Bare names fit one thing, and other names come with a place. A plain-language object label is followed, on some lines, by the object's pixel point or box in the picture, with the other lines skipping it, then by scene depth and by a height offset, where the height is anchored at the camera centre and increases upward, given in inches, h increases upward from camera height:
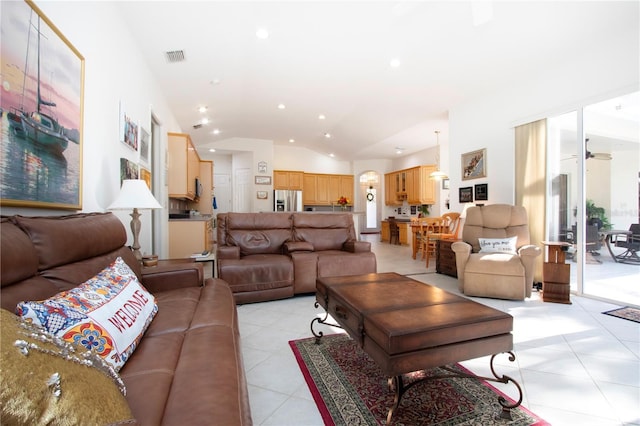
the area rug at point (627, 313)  102.6 -37.9
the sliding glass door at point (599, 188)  121.1 +11.7
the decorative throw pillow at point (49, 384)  19.0 -13.3
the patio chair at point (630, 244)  121.8 -13.6
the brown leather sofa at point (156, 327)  32.8 -21.9
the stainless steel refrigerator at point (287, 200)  336.5 +15.3
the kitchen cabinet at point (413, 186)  307.9 +31.2
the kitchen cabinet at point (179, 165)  189.2 +32.8
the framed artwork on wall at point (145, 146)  131.7 +32.6
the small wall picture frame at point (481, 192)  170.6 +13.2
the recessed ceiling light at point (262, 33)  120.6 +78.1
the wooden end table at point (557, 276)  120.4 -27.3
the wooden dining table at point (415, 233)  241.0 -17.5
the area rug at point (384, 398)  53.7 -39.2
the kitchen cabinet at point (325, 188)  378.9 +34.2
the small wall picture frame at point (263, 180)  322.7 +37.8
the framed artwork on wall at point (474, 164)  170.9 +30.7
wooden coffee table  49.7 -22.3
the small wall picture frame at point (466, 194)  180.9 +12.6
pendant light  250.2 +34.0
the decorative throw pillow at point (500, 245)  136.3 -15.5
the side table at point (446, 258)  166.7 -27.7
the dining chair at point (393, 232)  335.6 -22.5
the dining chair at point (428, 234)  207.9 -16.2
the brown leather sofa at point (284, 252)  120.6 -19.5
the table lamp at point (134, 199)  82.6 +4.1
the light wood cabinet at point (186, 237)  186.5 -16.5
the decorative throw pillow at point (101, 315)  35.0 -14.7
